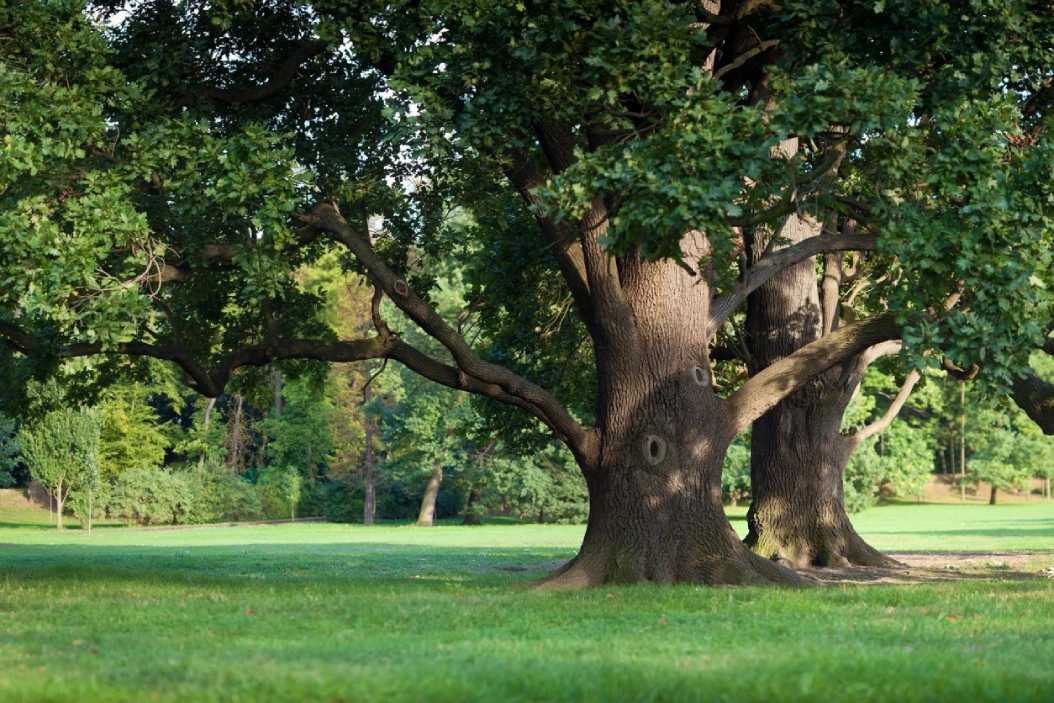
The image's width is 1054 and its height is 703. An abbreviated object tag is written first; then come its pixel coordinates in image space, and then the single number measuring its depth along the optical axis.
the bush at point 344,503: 58.03
